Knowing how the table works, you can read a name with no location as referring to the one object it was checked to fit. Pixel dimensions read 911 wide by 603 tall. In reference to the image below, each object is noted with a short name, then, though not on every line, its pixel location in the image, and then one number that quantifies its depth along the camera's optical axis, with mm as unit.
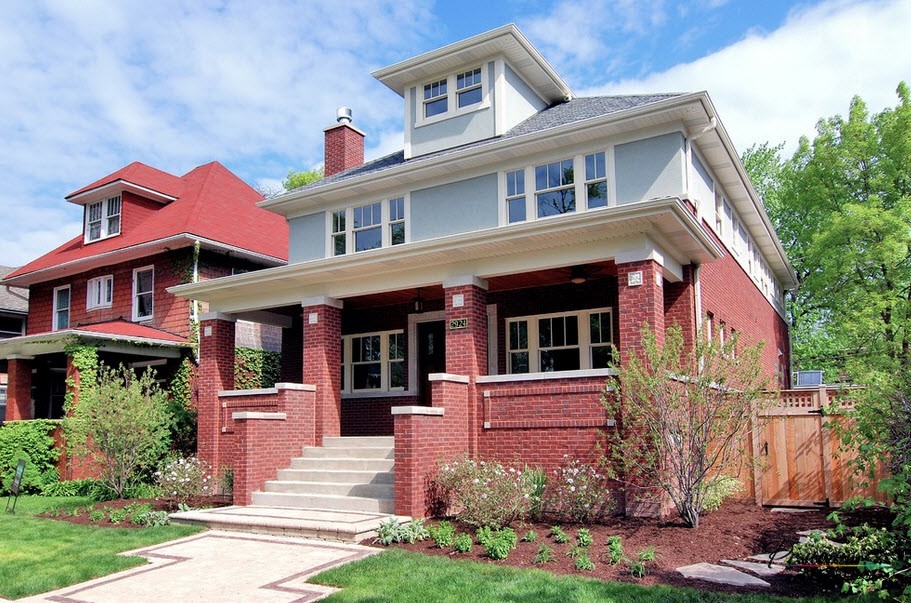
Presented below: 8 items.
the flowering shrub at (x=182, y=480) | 12562
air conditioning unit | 16469
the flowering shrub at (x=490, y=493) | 9117
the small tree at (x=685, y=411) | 9125
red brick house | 10734
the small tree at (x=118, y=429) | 13703
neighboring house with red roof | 18391
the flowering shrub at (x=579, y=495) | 9680
